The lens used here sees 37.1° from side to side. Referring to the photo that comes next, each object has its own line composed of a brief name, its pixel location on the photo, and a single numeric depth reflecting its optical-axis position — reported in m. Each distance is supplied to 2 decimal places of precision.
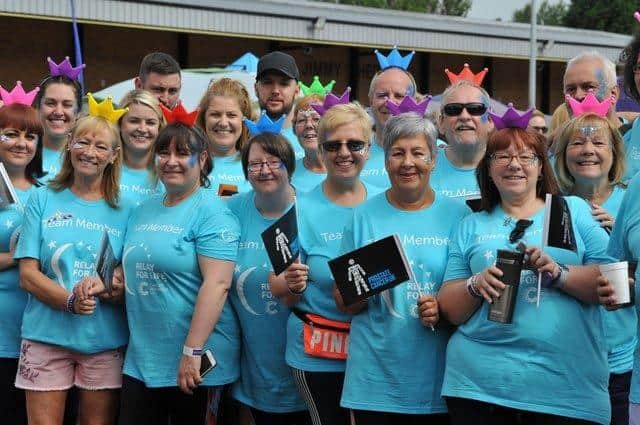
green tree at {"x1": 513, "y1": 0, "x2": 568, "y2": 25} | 85.94
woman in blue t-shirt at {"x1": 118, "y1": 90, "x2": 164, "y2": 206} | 5.98
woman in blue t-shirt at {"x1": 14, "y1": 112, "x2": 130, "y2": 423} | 5.33
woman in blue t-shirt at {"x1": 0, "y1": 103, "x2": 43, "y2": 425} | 5.68
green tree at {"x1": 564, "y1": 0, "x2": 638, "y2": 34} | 62.50
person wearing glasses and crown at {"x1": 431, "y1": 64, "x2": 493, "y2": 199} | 5.50
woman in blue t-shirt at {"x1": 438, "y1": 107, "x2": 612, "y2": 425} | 4.12
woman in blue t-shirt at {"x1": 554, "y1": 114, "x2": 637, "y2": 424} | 4.80
